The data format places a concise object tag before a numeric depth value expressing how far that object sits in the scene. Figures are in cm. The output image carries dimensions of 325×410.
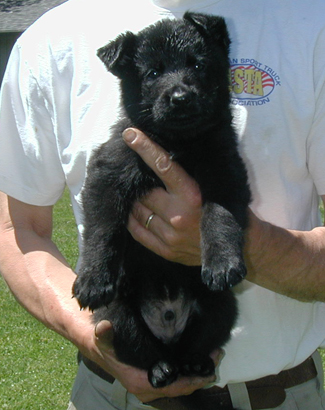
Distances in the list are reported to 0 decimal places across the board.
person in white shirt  208
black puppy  217
